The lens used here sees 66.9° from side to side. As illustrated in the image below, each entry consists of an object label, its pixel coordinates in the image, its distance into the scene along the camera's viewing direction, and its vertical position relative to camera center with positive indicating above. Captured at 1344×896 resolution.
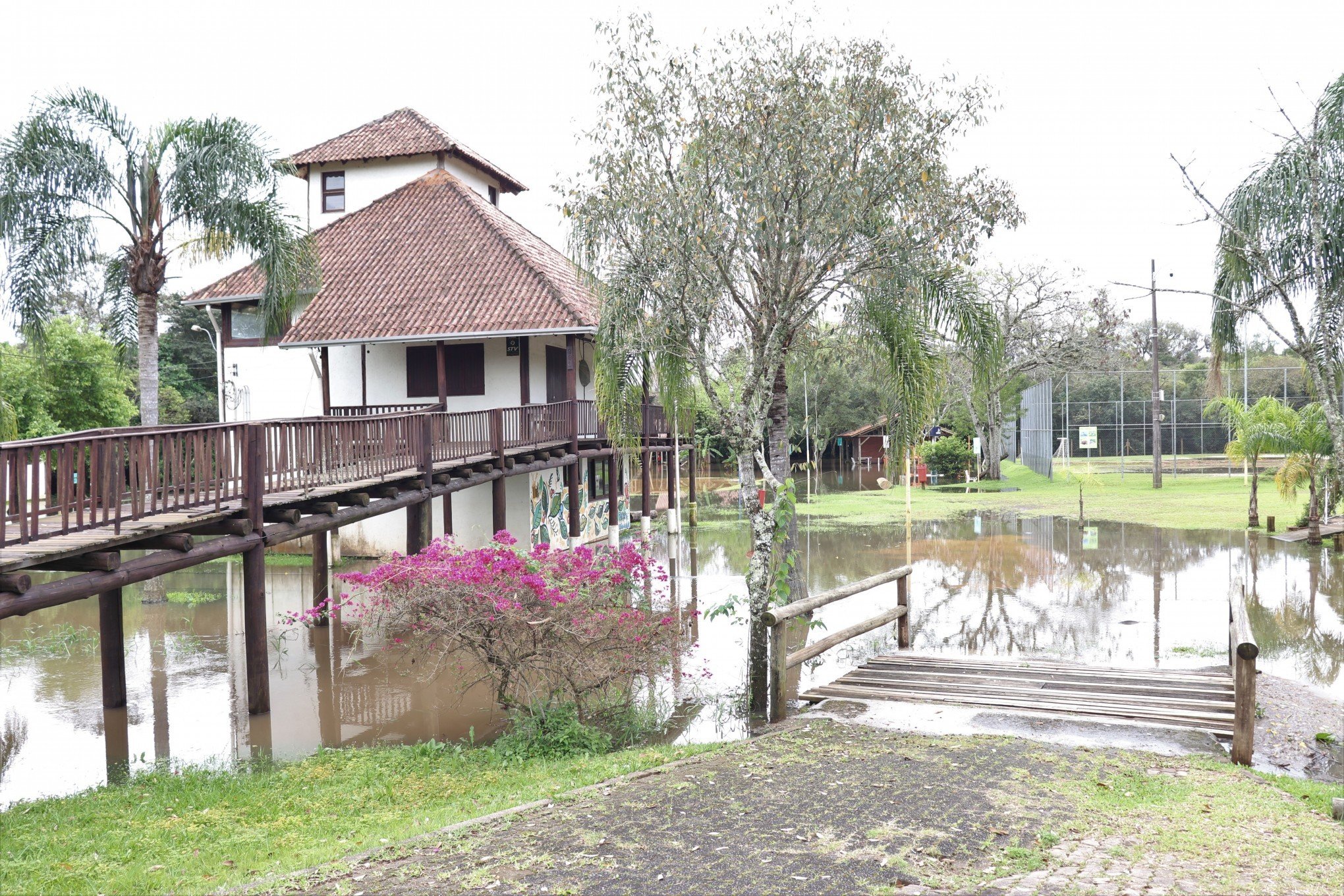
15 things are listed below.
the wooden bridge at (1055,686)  7.60 -2.30
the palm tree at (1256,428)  23.91 -0.18
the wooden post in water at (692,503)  30.84 -2.27
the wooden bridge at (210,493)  7.96 -0.49
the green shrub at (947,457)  45.09 -1.28
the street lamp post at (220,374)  23.41 +1.66
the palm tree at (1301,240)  9.29 +1.84
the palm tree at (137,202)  15.23 +3.84
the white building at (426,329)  21.06 +2.32
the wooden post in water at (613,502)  24.22 -1.59
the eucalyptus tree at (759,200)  10.41 +2.44
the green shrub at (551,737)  8.55 -2.56
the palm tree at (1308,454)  22.17 -0.78
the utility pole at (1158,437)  38.22 -0.52
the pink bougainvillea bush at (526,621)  8.79 -1.61
